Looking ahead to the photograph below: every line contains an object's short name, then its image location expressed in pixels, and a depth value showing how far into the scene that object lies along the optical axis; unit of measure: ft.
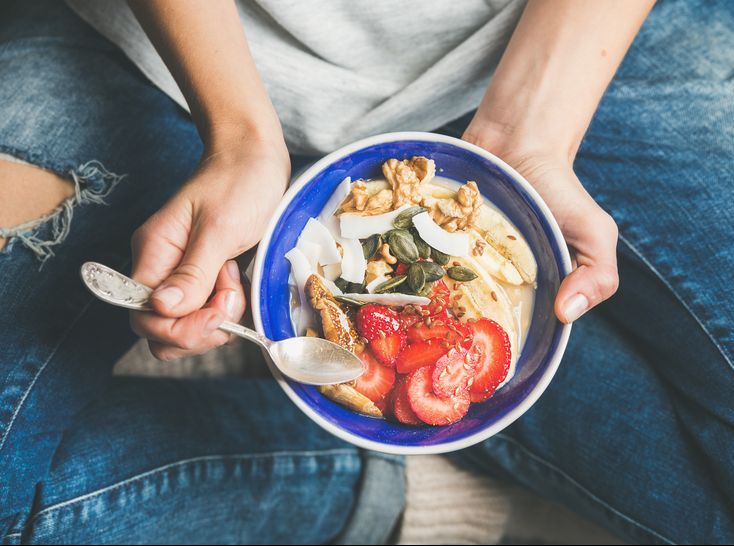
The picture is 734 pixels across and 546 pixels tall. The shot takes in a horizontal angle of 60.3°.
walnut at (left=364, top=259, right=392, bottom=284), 2.90
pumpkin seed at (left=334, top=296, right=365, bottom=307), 2.84
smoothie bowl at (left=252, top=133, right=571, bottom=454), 2.73
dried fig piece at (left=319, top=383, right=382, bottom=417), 2.75
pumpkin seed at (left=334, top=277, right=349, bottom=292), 2.92
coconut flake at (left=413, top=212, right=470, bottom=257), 2.87
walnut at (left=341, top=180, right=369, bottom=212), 2.90
